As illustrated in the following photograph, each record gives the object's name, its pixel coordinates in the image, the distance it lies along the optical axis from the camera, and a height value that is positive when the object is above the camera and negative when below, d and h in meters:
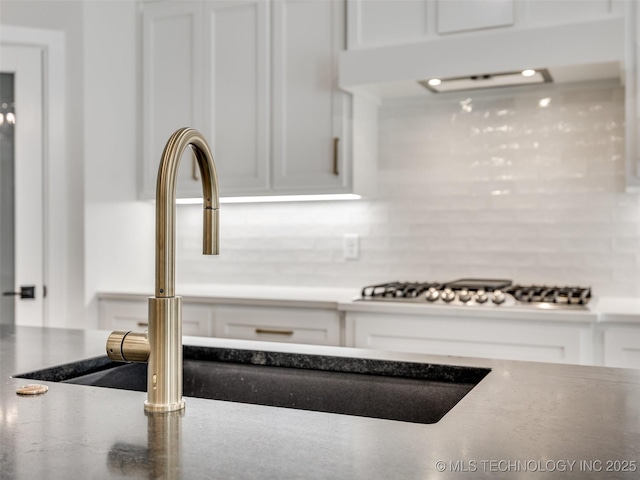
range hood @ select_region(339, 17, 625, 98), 2.54 +0.69
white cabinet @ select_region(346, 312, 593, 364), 2.44 -0.37
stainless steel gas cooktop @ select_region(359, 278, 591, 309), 2.54 -0.22
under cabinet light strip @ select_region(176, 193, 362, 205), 3.25 +0.19
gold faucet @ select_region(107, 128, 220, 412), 0.88 -0.09
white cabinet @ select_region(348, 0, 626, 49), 2.60 +0.87
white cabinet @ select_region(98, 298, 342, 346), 2.88 -0.38
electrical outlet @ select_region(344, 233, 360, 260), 3.47 -0.05
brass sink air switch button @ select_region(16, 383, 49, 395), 1.05 -0.23
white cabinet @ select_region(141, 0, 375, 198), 3.13 +0.70
